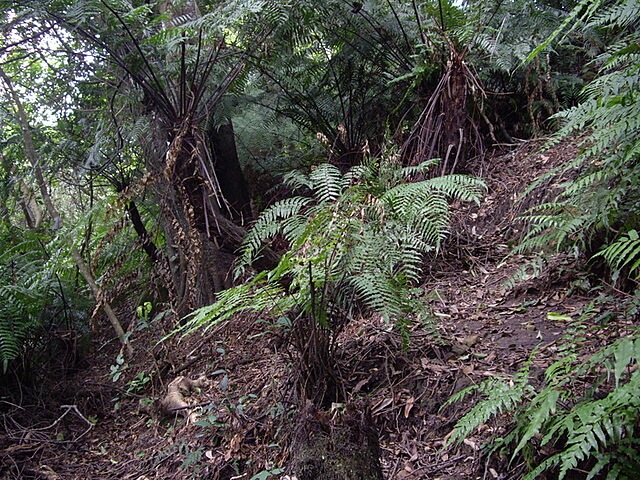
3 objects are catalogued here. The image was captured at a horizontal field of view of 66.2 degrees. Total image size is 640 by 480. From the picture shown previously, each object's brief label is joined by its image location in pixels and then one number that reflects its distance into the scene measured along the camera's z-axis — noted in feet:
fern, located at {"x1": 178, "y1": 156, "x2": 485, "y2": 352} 6.45
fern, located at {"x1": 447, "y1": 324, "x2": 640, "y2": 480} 4.25
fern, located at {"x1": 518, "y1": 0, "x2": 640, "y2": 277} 6.79
